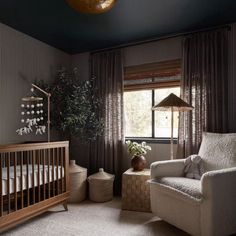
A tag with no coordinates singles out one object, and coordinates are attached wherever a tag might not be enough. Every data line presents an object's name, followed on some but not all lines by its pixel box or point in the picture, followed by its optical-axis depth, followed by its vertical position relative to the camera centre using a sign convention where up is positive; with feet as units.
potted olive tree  10.13 +0.56
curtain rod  9.18 +3.78
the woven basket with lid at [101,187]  9.89 -2.83
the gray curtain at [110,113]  11.03 +0.42
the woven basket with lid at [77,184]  9.86 -2.70
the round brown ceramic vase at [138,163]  9.45 -1.70
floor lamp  8.36 +0.64
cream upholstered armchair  5.97 -2.01
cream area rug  6.94 -3.36
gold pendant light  6.27 +3.26
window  10.49 +0.82
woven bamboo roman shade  10.22 +2.16
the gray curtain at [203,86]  8.95 +1.41
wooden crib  6.49 -1.97
